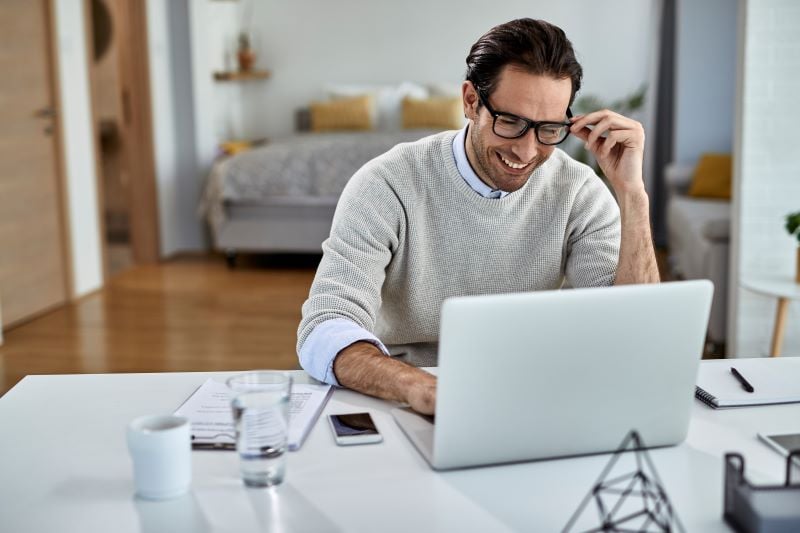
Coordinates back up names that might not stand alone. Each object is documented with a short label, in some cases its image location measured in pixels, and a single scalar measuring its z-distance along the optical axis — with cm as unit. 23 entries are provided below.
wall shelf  636
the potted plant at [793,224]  304
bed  533
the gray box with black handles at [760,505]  84
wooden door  408
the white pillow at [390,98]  661
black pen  131
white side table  296
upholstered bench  360
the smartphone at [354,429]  112
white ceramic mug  96
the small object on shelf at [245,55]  680
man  151
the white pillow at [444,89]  666
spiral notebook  127
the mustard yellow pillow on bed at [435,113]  627
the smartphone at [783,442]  110
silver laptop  95
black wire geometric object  84
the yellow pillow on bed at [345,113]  651
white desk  92
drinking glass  98
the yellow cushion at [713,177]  488
